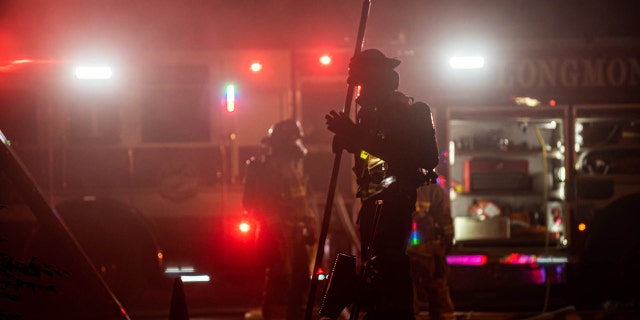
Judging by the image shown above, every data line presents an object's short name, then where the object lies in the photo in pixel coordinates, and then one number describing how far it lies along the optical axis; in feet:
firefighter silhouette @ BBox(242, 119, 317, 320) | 51.19
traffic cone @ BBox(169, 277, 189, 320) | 38.65
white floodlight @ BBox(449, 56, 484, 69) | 60.44
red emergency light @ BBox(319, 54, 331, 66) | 59.06
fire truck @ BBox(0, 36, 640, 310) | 57.67
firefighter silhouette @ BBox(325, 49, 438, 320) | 34.40
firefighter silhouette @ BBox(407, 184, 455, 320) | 46.47
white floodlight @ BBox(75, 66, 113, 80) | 57.72
